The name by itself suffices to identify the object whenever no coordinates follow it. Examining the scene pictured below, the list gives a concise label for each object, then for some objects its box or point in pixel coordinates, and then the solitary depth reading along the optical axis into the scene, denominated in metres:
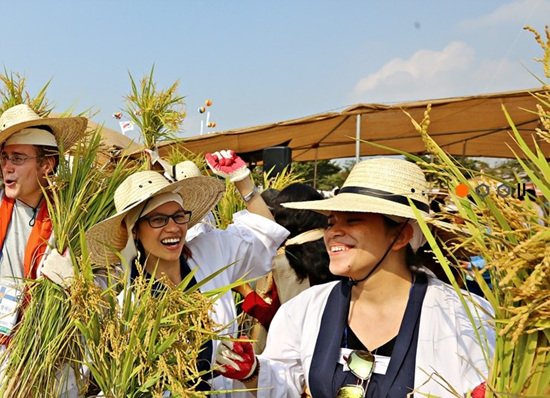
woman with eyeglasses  2.21
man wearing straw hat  2.38
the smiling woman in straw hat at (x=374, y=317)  1.70
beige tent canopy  6.22
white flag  3.35
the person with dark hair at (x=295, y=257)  2.99
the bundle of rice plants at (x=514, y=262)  1.00
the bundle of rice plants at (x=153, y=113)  3.21
